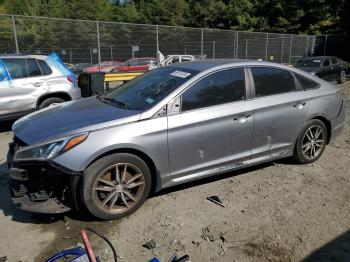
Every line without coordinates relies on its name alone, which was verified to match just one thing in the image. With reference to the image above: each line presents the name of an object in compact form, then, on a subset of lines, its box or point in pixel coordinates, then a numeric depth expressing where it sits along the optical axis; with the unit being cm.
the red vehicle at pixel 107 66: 1729
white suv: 709
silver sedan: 348
